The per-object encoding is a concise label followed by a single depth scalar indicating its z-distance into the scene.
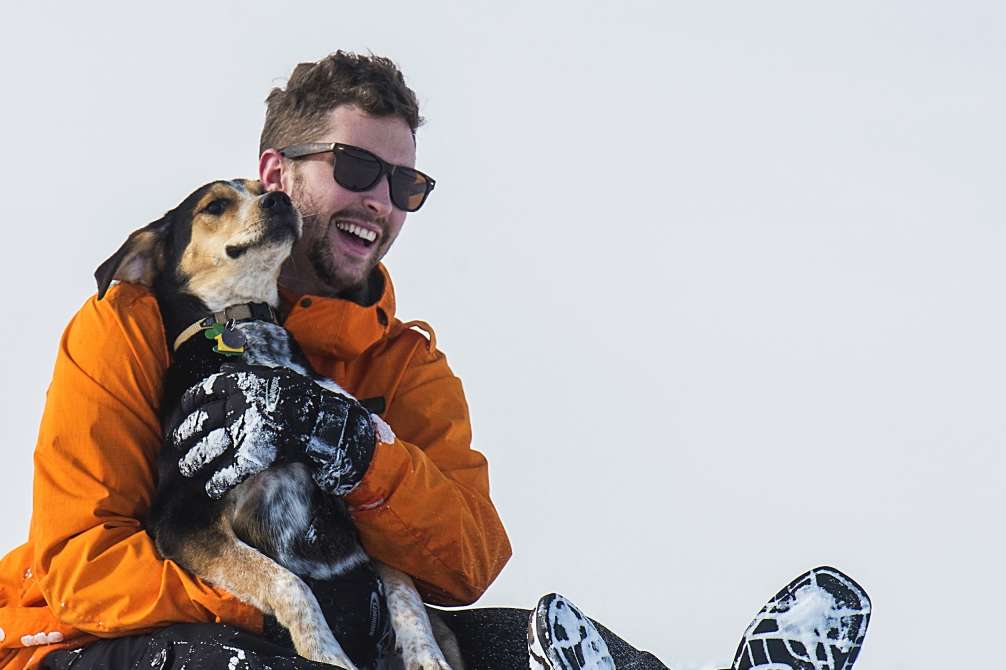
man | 4.40
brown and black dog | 4.64
